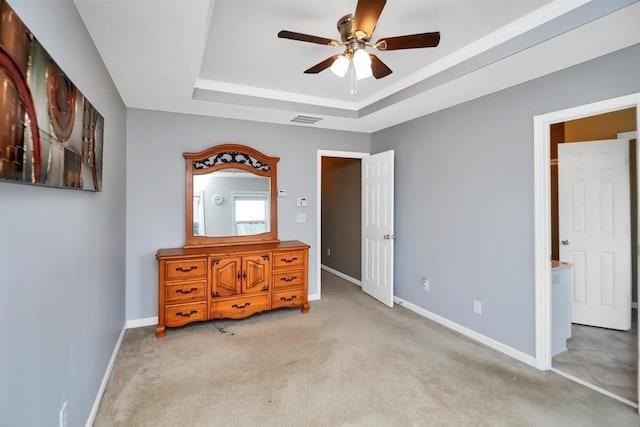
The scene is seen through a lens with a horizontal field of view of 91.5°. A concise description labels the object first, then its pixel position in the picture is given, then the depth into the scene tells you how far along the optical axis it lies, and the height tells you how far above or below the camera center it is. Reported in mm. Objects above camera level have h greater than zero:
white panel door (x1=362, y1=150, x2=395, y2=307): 3971 -173
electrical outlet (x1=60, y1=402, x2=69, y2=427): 1418 -935
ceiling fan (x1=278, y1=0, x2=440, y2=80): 1670 +1049
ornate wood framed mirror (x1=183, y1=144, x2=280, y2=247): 3596 +214
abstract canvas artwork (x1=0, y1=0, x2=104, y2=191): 904 +364
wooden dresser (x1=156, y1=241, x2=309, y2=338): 3121 -725
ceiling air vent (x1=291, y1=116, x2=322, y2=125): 3715 +1161
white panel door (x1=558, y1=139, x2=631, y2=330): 3227 -160
